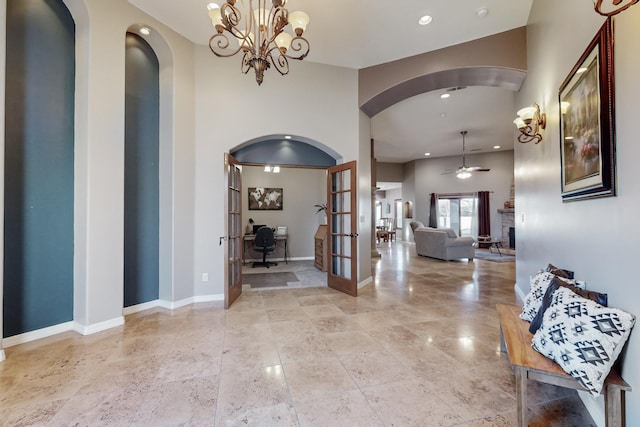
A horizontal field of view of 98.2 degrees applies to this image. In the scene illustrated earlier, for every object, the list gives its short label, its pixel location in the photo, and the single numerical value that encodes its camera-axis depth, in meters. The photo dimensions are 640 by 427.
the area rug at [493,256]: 7.72
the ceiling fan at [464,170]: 7.77
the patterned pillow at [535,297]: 2.08
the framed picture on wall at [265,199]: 7.74
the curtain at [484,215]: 10.28
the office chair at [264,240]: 6.52
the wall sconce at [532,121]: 2.87
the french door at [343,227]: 4.41
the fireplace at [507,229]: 9.79
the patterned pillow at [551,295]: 1.73
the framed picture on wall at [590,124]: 1.59
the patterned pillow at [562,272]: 2.12
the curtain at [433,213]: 11.05
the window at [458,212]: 10.79
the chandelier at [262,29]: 2.24
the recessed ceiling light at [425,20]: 3.40
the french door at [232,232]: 3.77
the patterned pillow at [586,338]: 1.36
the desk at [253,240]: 7.11
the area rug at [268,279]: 5.11
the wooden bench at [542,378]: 1.39
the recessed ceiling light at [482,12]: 3.26
